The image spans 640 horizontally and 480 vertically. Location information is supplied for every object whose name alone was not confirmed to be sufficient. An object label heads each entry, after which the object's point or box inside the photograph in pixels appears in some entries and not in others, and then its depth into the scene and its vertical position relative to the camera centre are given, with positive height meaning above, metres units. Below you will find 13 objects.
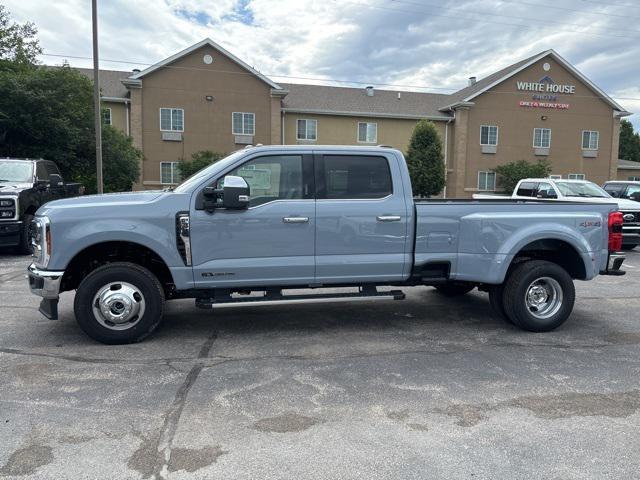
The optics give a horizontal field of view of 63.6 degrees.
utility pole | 18.34 +3.33
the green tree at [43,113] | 19.62 +2.60
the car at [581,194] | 12.97 -0.17
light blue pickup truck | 5.12 -0.61
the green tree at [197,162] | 29.33 +1.12
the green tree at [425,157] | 31.22 +1.72
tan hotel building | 31.39 +4.59
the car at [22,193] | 10.69 -0.32
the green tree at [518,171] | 34.25 +1.07
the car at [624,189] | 15.41 -0.01
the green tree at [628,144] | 67.12 +5.86
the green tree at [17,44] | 23.48 +6.27
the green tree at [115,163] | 23.39 +0.78
